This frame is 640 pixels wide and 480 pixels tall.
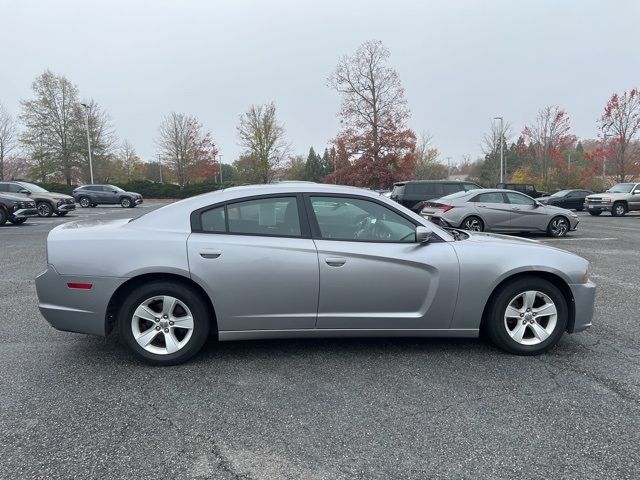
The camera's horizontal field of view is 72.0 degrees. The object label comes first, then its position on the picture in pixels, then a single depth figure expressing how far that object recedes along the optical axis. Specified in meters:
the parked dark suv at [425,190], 15.85
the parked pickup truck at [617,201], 21.69
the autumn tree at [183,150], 49.03
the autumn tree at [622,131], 32.22
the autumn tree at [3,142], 40.31
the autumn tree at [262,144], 42.75
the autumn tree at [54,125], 41.38
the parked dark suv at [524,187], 28.59
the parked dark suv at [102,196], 30.41
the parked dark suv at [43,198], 20.19
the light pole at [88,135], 39.26
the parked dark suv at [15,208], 16.08
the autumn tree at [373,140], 36.81
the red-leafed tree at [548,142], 37.12
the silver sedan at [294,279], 3.53
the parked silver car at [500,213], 12.41
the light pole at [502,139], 40.75
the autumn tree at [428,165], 50.55
